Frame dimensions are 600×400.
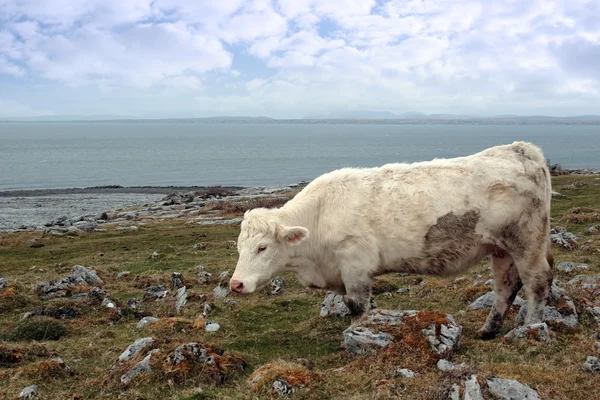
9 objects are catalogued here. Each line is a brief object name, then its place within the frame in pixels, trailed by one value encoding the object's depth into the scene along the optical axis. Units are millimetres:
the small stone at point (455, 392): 6133
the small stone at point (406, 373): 7270
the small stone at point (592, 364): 7293
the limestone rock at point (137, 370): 7828
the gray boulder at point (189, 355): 8031
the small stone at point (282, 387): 6930
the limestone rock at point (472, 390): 6043
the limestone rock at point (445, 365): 7448
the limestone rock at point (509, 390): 6062
